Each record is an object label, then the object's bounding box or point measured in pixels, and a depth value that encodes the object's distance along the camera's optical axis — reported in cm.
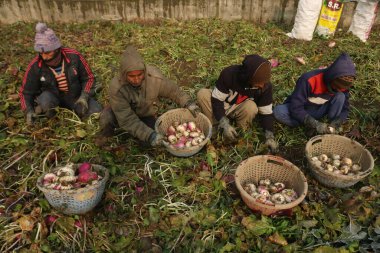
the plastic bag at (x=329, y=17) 535
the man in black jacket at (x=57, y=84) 373
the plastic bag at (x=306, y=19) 529
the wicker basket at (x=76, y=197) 262
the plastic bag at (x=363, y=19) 522
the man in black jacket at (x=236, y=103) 338
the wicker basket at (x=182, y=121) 335
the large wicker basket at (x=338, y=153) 296
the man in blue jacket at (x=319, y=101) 329
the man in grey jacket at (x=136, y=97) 298
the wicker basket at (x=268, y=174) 280
